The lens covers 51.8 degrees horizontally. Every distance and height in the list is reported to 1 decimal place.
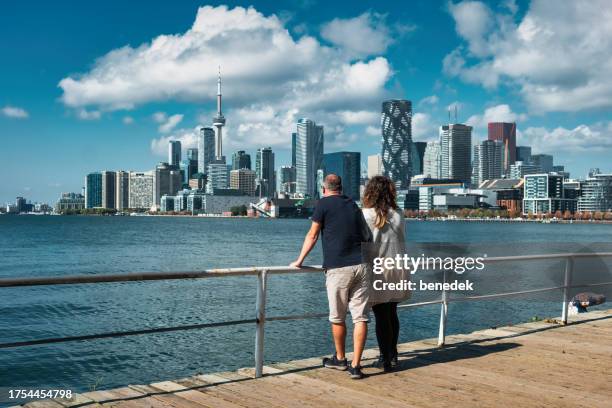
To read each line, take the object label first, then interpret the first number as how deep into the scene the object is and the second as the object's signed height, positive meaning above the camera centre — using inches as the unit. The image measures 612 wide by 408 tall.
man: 266.7 -23.8
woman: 277.4 -13.8
